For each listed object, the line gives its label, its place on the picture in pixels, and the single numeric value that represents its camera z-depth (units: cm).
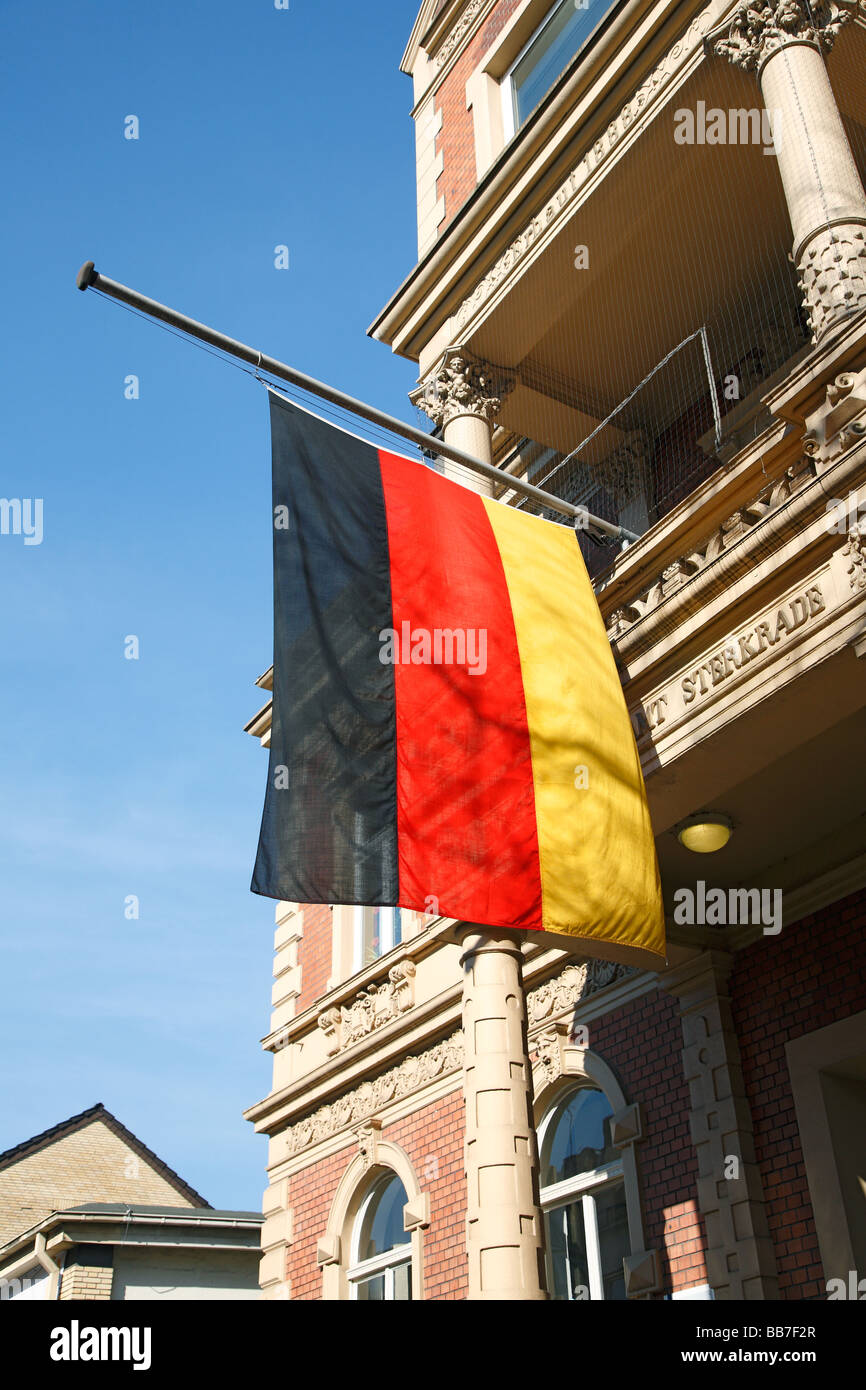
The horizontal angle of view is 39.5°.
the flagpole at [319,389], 866
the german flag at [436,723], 727
